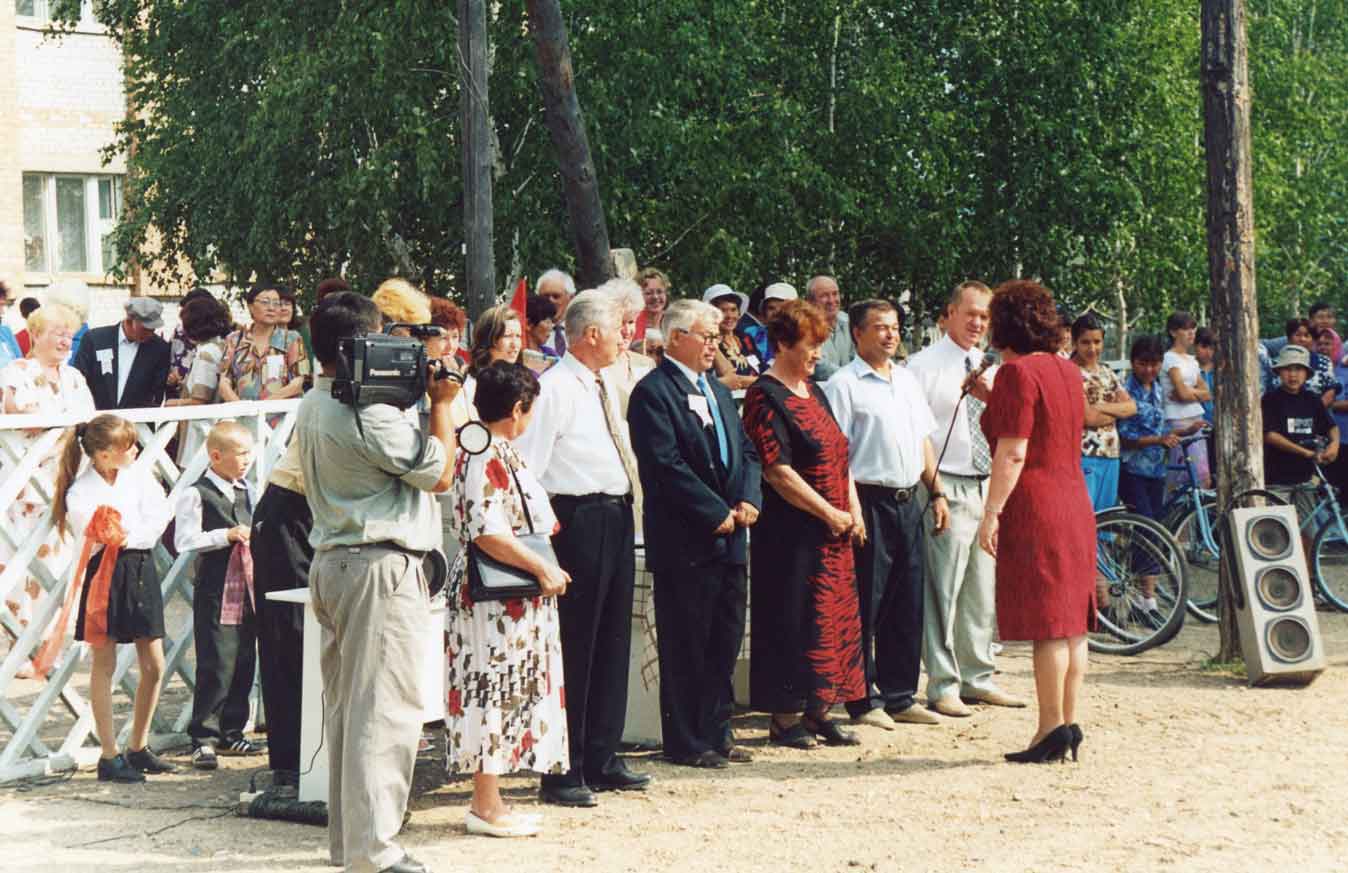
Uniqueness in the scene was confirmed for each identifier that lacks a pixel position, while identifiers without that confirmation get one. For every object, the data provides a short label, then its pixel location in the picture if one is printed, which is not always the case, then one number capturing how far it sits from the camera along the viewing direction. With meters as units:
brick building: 29.92
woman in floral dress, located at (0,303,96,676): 10.30
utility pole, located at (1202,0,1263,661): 11.03
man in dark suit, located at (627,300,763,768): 8.39
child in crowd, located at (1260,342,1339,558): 13.40
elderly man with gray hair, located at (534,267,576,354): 11.52
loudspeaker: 10.18
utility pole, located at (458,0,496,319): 14.81
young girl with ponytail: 8.27
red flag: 10.27
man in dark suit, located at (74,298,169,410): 12.12
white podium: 7.56
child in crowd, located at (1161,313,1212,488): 13.89
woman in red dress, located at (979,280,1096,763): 8.29
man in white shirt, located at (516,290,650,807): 7.80
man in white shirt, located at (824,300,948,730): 9.34
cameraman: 6.41
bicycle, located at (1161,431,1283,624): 12.38
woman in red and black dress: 8.79
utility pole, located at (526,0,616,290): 13.80
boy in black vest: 8.69
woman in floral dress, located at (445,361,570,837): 7.14
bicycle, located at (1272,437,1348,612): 12.79
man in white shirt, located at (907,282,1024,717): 9.77
